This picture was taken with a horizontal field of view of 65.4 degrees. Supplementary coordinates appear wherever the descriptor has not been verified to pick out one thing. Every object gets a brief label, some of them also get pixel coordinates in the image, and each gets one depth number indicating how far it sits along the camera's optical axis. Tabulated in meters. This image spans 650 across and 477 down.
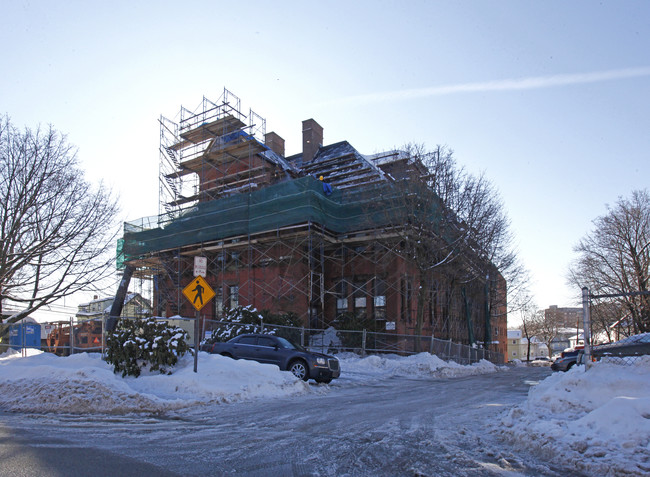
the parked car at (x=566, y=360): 21.12
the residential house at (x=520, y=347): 125.06
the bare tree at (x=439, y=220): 26.45
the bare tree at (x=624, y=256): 38.53
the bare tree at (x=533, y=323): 84.90
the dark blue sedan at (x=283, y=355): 15.24
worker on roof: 32.72
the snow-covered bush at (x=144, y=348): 13.20
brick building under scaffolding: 29.80
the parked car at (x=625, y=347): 11.83
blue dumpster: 20.72
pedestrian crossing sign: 12.66
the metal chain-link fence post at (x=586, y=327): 8.40
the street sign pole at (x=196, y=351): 12.38
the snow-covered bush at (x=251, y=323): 21.39
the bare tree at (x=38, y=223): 22.14
